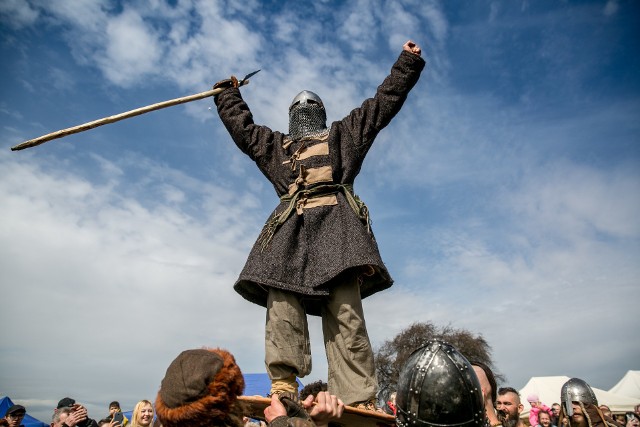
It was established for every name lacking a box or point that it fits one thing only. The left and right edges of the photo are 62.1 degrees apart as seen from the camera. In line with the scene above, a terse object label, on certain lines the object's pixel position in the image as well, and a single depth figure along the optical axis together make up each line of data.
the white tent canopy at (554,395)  17.64
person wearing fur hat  2.12
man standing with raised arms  3.60
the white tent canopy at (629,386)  20.06
